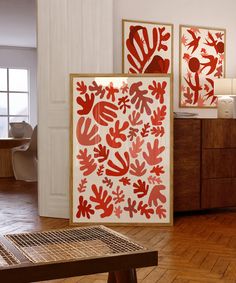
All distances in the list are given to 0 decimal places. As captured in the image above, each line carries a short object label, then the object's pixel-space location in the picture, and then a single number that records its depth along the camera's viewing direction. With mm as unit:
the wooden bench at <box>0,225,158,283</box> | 1652
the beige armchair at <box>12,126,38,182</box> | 8500
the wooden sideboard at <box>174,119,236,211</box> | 5102
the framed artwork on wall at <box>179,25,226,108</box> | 5887
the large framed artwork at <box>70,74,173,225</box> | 4734
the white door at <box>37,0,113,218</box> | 5020
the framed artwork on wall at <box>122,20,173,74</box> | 5508
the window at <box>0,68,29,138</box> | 12844
